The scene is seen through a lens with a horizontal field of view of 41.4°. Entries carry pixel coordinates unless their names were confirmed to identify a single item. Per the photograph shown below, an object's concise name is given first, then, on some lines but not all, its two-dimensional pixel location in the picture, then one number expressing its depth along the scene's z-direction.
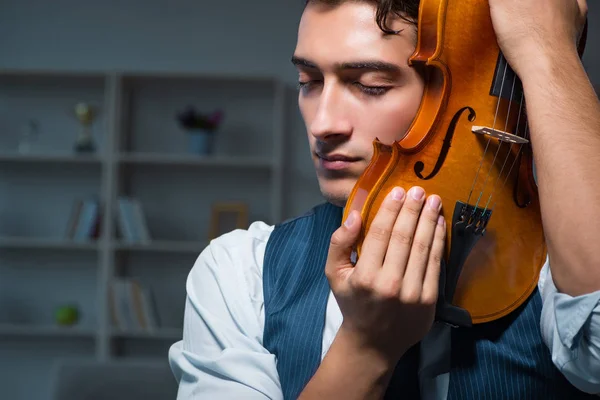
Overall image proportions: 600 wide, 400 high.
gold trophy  4.89
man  0.93
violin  0.96
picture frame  4.91
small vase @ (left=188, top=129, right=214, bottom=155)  4.86
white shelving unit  5.10
